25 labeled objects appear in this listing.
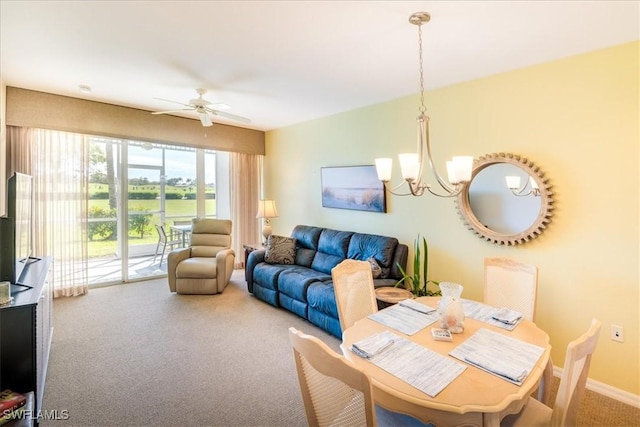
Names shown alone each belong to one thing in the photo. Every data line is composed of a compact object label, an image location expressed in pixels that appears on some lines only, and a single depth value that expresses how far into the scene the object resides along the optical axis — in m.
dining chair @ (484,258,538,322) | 2.15
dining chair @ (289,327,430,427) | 1.00
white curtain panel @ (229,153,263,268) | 5.83
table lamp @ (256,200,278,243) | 5.16
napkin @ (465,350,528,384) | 1.30
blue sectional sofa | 3.33
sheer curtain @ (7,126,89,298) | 3.90
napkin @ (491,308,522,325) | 1.83
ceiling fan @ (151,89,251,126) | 3.41
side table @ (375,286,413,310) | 2.87
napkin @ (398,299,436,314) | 2.03
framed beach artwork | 4.01
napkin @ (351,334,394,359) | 1.51
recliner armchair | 4.43
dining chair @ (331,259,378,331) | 2.12
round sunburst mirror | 2.68
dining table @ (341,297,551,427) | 1.16
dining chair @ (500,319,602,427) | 1.13
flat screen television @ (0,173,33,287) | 2.19
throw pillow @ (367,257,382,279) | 3.40
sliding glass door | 4.70
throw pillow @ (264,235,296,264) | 4.43
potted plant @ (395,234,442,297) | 3.12
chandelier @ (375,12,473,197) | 1.80
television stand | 1.83
